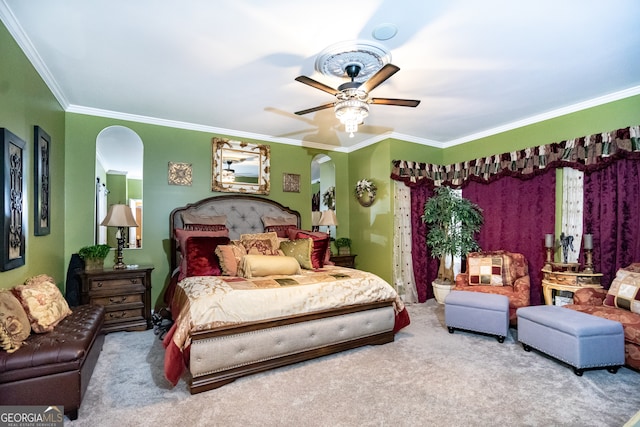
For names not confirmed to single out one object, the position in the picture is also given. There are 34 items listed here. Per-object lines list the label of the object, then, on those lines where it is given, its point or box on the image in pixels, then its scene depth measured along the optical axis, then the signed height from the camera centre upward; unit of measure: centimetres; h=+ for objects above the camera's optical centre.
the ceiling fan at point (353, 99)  241 +93
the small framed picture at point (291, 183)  510 +46
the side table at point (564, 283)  327 -77
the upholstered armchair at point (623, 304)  254 -87
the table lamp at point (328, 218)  493 -12
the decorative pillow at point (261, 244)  367 -40
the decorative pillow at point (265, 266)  312 -56
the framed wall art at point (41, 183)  272 +26
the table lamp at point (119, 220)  352 -10
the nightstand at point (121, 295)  336 -93
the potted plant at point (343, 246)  527 -60
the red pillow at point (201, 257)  327 -50
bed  233 -85
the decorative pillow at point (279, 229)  457 -27
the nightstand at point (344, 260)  478 -77
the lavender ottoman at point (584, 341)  251 -107
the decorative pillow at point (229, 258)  328 -50
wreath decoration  508 +32
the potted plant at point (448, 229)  464 -27
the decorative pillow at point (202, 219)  416 -11
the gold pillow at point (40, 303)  211 -65
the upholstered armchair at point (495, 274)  378 -80
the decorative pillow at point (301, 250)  367 -47
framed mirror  459 +67
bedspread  232 -75
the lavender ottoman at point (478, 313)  324 -109
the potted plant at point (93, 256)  351 -51
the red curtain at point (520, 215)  393 -6
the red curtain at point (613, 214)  320 -4
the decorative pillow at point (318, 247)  378 -45
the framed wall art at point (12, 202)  210 +7
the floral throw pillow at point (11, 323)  182 -68
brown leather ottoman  180 -96
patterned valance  325 +64
